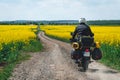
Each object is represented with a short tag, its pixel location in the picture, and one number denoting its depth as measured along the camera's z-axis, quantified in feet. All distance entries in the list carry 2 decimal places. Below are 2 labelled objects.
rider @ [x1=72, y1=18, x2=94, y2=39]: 45.55
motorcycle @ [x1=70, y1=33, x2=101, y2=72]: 43.98
